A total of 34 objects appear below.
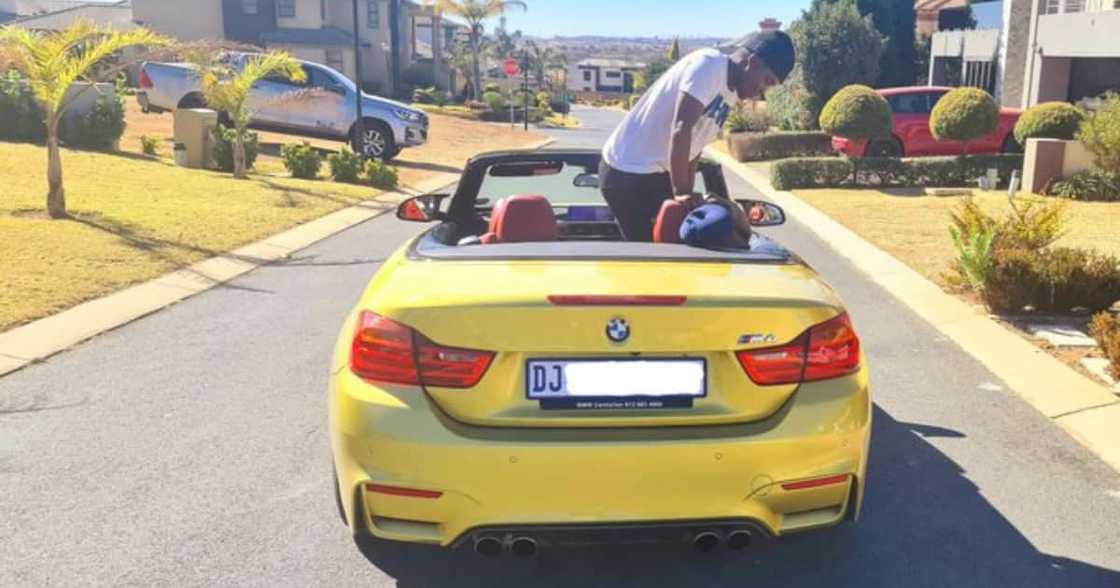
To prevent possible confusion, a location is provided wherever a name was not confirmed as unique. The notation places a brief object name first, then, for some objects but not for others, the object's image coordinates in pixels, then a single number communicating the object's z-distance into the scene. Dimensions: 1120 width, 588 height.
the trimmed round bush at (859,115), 18.47
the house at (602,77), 109.88
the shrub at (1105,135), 14.41
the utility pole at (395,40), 49.06
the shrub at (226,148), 16.38
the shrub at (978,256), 7.48
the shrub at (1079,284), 7.11
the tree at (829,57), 31.27
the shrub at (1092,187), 14.89
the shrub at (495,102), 47.78
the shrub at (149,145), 17.64
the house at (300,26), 44.66
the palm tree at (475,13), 54.22
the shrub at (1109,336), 5.42
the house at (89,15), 45.69
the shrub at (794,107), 31.31
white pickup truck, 20.34
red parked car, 20.12
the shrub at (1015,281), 7.20
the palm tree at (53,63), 10.58
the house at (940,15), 38.53
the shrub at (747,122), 31.73
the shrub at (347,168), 17.05
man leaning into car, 4.27
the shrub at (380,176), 16.88
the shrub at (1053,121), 16.77
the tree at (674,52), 74.14
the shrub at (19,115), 16.47
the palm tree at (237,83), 15.52
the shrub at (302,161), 16.73
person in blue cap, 3.50
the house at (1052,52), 22.67
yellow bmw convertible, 2.75
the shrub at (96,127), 16.69
